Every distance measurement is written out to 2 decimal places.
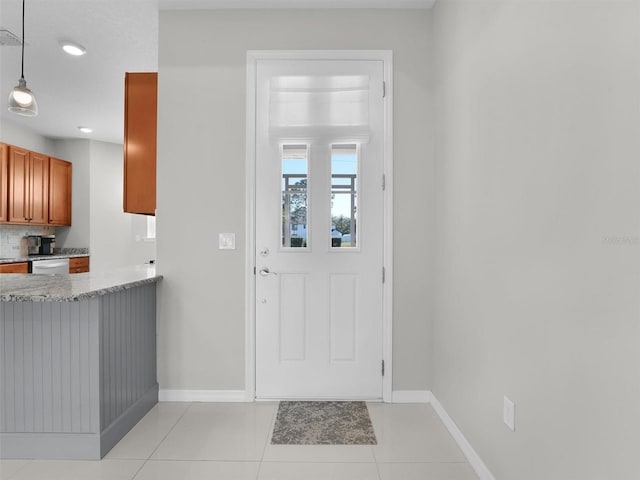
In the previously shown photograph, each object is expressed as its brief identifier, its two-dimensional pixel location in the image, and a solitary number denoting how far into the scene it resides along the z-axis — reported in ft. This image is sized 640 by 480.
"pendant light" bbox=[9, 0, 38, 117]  8.25
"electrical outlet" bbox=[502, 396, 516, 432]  5.07
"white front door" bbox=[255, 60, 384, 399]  8.79
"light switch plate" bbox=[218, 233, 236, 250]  8.81
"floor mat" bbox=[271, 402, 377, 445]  7.08
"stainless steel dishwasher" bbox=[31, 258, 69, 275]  16.07
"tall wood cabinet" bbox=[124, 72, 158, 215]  9.30
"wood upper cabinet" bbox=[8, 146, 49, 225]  16.05
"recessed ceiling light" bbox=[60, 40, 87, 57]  10.23
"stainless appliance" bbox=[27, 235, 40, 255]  18.04
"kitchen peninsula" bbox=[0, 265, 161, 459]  6.49
